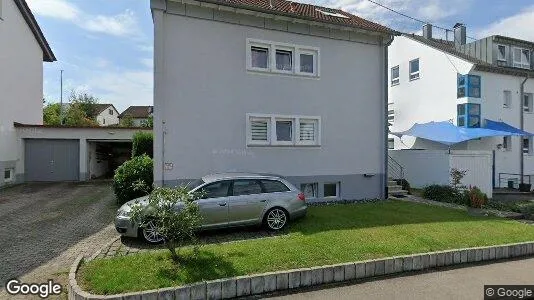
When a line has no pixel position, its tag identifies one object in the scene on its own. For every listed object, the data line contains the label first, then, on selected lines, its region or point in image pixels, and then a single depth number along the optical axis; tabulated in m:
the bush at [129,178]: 11.73
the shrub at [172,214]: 5.71
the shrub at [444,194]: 13.52
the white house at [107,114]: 63.09
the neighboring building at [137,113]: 65.43
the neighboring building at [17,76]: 17.25
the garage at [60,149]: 18.98
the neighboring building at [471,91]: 19.81
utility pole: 38.38
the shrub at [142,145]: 15.24
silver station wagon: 7.91
